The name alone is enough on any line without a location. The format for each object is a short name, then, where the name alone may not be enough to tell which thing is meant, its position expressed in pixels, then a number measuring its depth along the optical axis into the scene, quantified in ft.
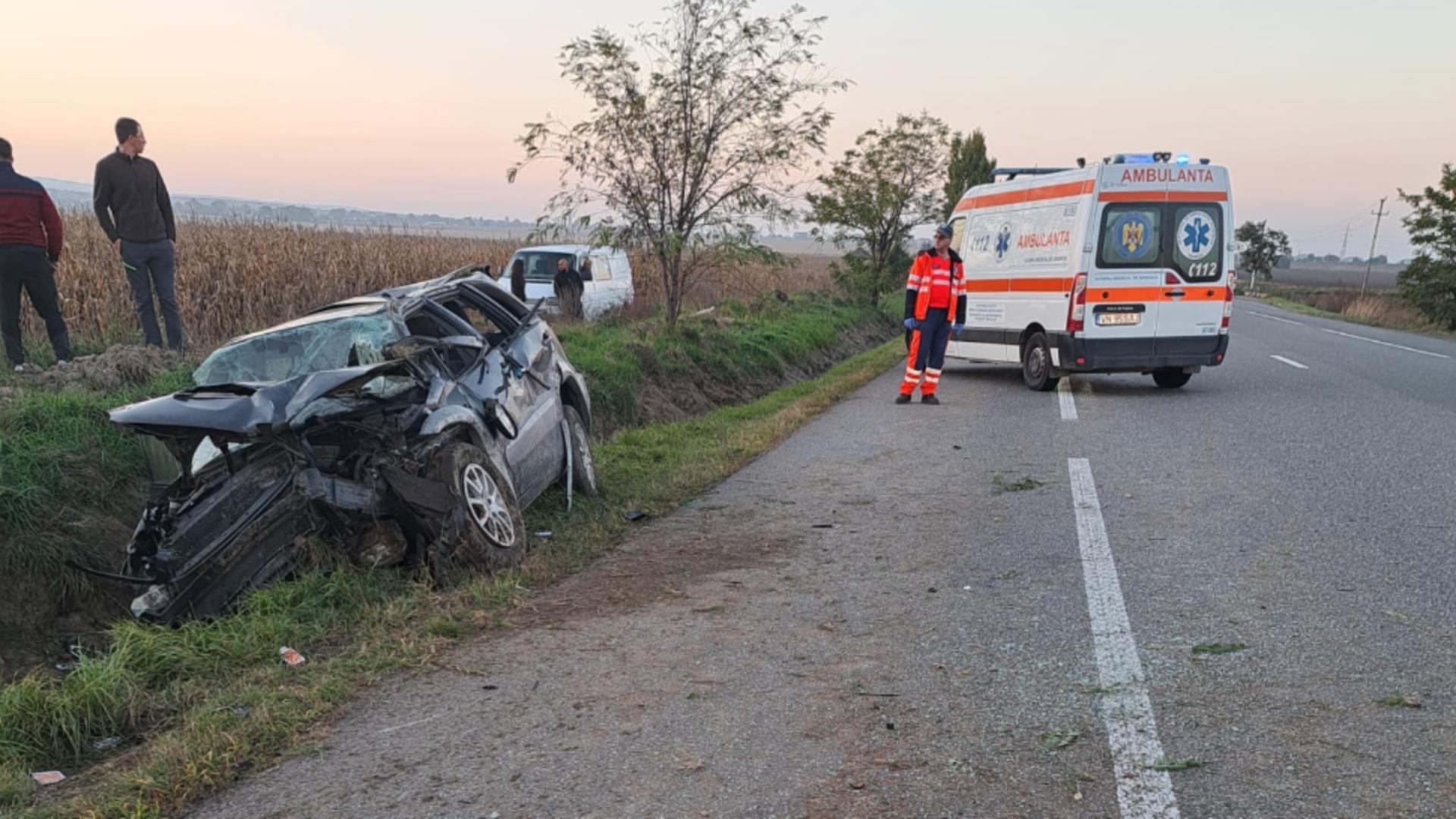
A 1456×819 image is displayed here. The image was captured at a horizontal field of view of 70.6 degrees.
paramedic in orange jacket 38.83
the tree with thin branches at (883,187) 88.33
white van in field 56.90
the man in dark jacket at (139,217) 28.81
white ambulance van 38.24
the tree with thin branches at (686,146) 45.96
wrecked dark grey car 16.12
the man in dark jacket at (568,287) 55.42
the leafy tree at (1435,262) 95.04
